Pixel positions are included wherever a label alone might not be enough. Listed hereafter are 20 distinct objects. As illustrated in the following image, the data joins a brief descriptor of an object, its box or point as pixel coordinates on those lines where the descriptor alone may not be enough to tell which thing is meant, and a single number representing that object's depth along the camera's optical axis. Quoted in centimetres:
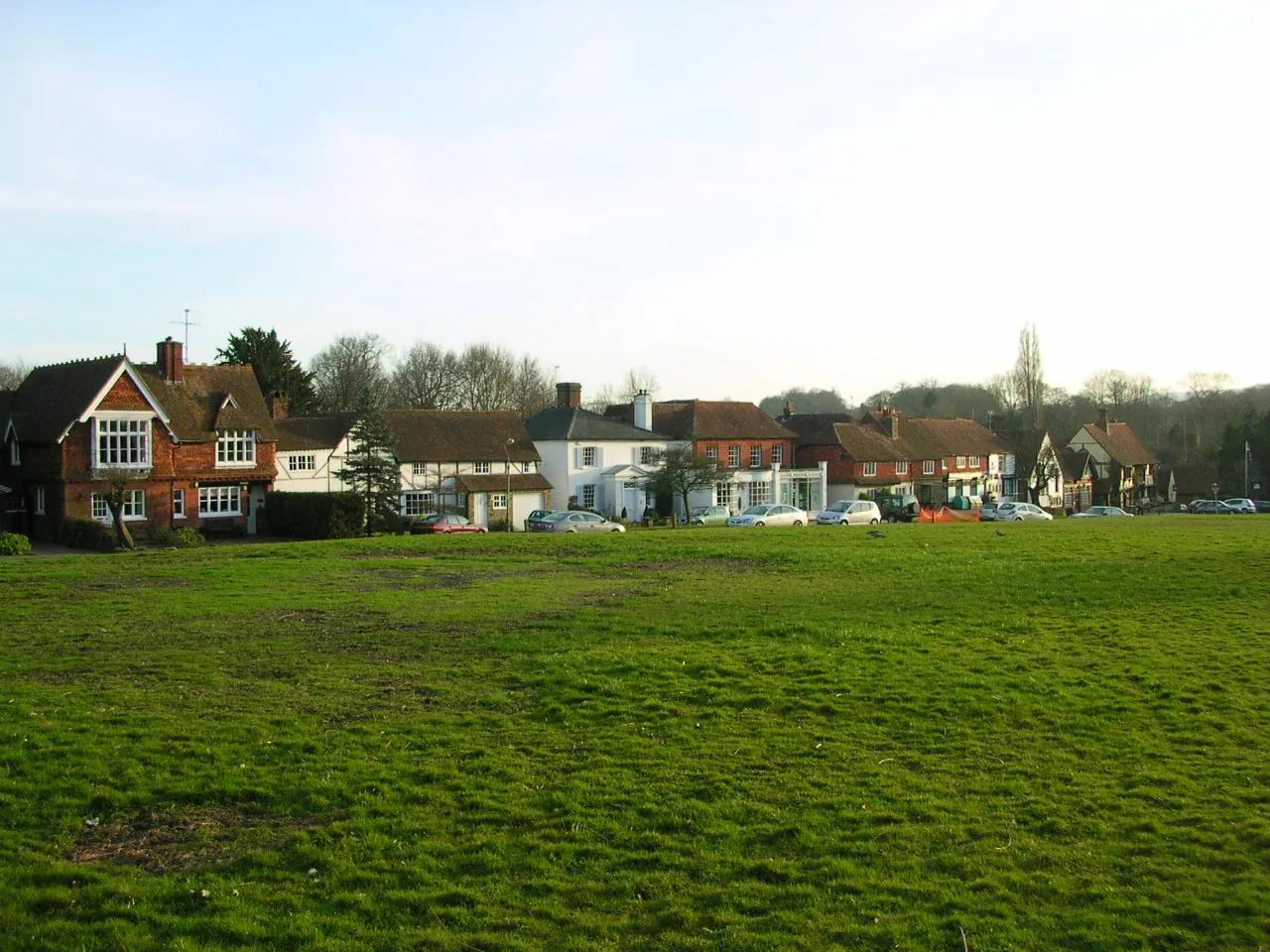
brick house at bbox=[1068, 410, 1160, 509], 9938
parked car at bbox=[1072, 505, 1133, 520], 6838
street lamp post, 5928
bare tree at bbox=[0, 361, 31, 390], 10350
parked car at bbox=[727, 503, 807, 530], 5275
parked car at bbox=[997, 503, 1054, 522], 6178
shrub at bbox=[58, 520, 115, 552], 4131
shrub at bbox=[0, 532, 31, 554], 3662
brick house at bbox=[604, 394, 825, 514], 7100
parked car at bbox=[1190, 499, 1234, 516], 7675
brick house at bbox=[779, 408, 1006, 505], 7850
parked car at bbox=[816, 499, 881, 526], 5538
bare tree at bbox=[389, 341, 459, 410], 9831
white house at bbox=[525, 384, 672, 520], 6438
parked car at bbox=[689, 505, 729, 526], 5991
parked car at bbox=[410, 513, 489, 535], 4856
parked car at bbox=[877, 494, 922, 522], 6450
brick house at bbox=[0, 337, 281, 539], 4544
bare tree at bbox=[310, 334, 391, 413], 9706
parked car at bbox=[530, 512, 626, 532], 4984
